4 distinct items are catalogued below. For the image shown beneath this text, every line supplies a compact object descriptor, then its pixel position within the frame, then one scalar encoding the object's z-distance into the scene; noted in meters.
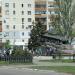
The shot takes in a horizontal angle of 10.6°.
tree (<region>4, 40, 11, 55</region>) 97.56
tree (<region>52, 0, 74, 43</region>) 74.86
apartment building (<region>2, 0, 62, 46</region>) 109.00
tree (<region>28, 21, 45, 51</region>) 76.25
